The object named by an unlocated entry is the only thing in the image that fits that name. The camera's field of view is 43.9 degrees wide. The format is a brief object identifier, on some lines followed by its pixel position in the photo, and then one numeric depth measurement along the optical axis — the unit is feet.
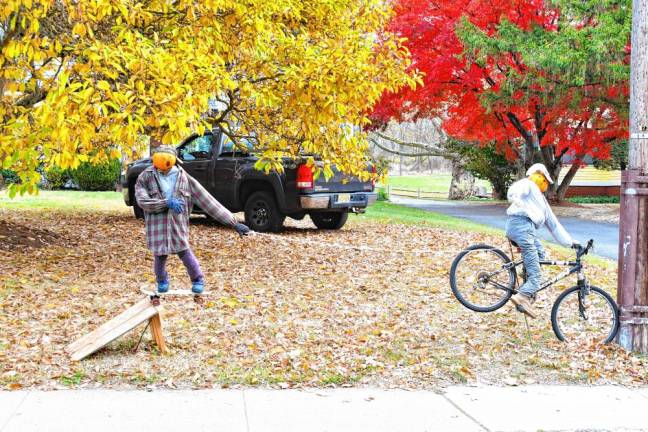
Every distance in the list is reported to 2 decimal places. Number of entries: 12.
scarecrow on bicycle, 24.29
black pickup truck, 45.55
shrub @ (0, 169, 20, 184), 89.08
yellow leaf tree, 26.73
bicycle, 23.27
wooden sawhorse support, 20.20
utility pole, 22.03
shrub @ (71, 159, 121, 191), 91.61
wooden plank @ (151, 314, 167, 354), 21.02
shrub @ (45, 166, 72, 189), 91.76
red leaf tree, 64.49
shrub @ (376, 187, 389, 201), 106.93
